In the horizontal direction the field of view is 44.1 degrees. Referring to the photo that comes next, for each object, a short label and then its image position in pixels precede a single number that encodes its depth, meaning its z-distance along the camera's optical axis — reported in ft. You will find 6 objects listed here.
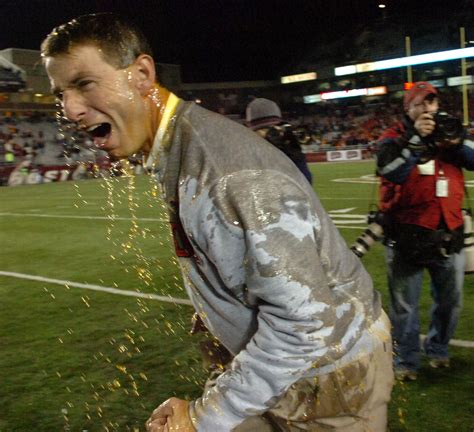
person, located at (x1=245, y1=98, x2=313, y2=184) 14.49
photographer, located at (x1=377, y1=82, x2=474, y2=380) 11.86
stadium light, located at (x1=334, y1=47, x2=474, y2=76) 172.45
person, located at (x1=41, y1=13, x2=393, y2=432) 3.91
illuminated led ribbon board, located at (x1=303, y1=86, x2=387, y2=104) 190.60
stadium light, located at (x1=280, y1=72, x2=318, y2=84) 204.78
